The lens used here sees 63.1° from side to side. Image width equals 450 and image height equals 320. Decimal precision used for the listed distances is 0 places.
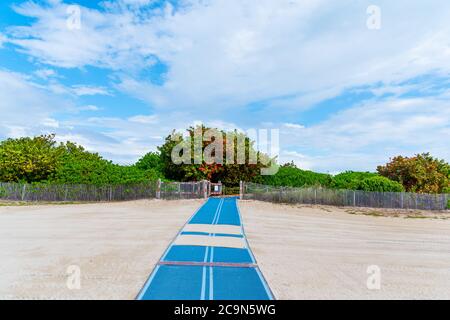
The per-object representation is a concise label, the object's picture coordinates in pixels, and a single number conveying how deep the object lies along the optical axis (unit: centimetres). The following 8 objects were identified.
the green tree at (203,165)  3559
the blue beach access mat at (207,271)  563
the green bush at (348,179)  2791
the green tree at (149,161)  4684
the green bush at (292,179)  4372
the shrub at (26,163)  3162
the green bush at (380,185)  2600
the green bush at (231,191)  3853
